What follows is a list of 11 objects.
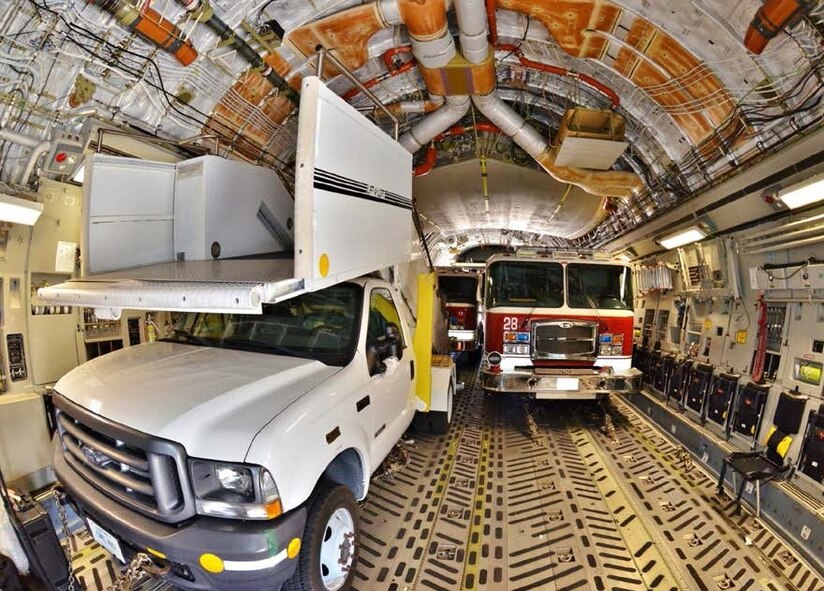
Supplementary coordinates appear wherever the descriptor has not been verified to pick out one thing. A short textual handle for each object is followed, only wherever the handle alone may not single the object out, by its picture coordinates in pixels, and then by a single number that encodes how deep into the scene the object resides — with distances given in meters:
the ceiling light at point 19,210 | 3.31
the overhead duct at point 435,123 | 5.71
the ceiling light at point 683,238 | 5.80
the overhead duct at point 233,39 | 3.47
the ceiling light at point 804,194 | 3.57
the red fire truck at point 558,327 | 5.89
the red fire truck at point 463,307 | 10.39
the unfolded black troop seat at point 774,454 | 3.89
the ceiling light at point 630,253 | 8.94
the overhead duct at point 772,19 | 2.86
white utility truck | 2.10
